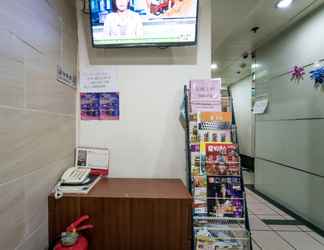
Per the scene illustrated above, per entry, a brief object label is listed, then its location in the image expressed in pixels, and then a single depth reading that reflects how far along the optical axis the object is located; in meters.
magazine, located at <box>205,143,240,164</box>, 1.46
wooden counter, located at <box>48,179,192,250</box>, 1.28
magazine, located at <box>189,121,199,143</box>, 1.54
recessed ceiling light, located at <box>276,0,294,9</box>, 2.38
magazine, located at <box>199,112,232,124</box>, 1.54
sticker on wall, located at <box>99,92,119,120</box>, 1.78
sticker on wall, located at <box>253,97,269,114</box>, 3.75
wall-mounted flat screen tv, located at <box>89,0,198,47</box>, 1.55
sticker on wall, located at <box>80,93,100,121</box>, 1.78
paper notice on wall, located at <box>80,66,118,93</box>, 1.78
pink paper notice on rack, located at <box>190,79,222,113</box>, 1.61
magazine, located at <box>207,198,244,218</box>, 1.42
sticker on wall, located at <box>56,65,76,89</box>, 1.44
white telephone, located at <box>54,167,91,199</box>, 1.30
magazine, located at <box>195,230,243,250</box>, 1.35
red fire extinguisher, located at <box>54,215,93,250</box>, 1.12
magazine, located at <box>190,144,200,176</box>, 1.47
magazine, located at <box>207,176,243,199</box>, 1.43
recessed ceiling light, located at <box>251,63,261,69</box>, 4.06
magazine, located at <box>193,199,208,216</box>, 1.42
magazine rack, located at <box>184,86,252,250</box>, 1.36
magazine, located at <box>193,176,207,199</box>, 1.44
